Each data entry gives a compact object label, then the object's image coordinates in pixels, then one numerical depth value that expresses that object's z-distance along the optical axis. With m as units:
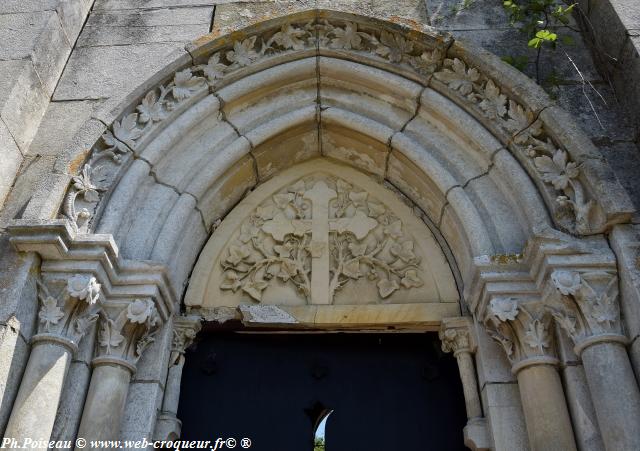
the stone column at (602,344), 2.68
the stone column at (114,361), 2.99
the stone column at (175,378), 3.27
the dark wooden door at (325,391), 3.49
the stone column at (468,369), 3.23
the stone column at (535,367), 2.88
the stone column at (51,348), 2.78
